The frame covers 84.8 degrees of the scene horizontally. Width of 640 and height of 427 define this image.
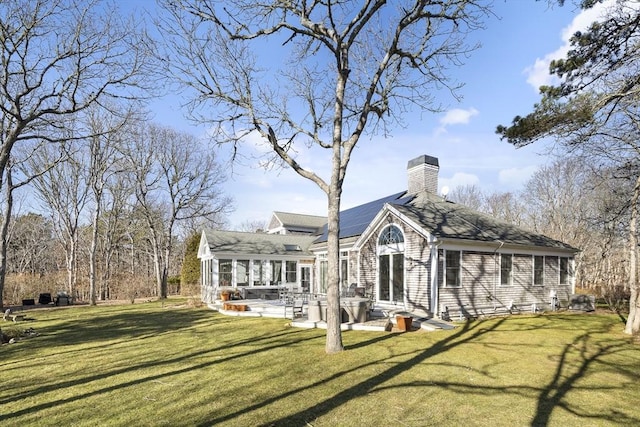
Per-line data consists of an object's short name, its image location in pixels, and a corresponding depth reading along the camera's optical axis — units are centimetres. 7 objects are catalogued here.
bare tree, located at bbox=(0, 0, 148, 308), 1024
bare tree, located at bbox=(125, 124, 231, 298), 2748
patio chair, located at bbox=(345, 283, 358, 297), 1563
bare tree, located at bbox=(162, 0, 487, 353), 860
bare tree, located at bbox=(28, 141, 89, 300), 2670
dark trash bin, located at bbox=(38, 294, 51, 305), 2222
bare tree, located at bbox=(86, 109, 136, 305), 2302
